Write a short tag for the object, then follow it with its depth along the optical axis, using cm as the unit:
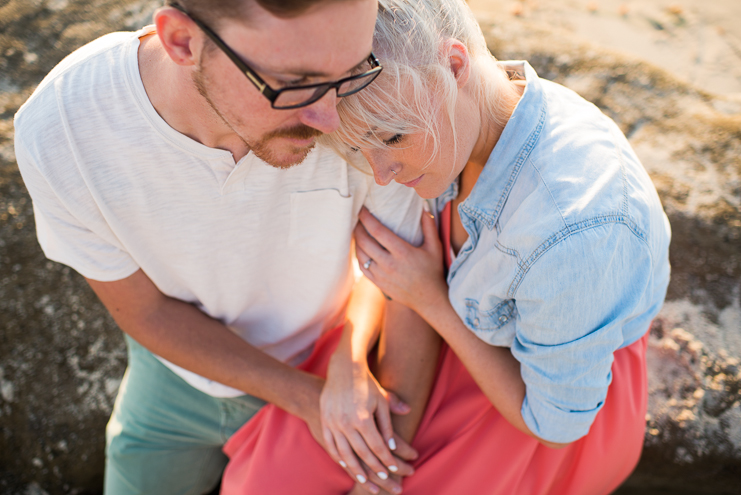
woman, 128
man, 116
